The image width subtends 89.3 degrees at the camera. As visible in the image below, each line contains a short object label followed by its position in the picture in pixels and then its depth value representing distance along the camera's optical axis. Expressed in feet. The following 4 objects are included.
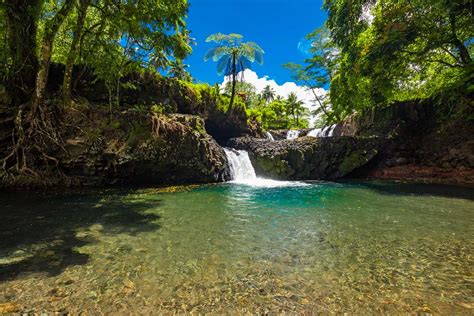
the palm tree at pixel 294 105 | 162.61
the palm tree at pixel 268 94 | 200.13
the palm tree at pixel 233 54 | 77.66
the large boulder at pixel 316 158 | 56.34
